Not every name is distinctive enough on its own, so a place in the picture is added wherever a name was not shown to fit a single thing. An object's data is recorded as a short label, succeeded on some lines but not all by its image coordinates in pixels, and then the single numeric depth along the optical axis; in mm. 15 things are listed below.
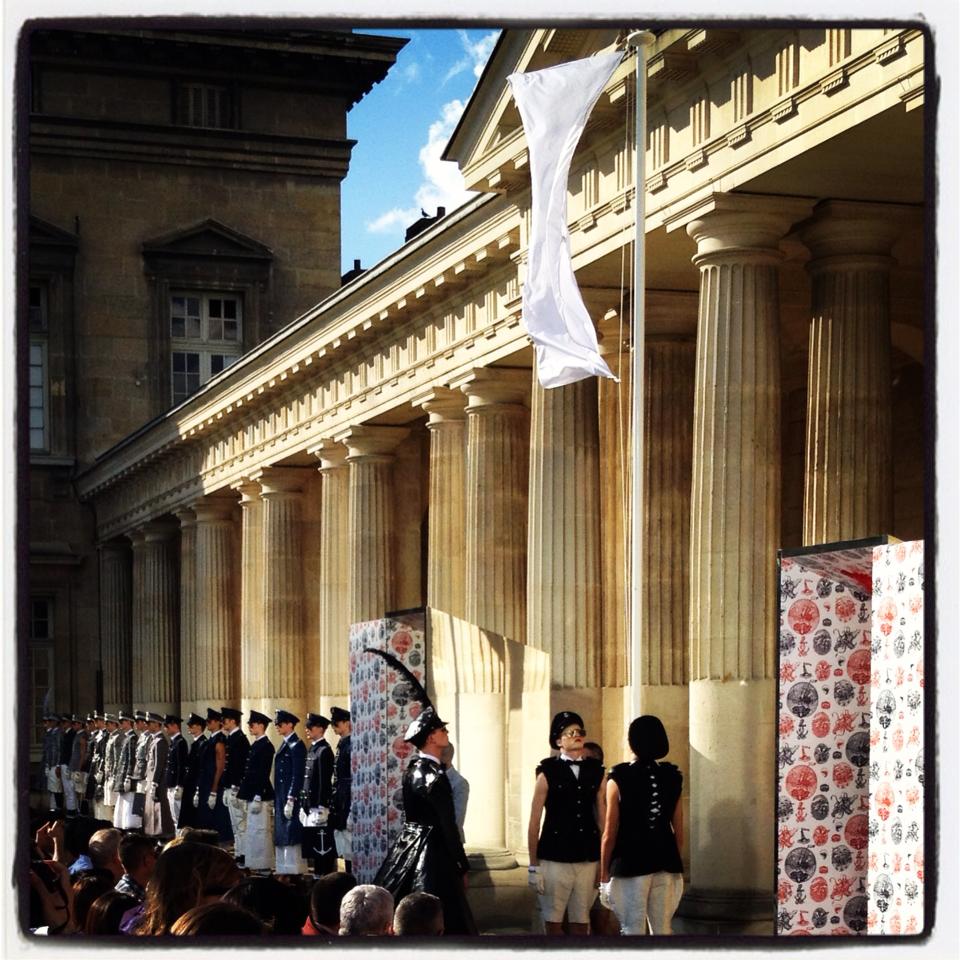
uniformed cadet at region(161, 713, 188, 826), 31969
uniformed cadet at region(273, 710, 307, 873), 23172
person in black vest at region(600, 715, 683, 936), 14312
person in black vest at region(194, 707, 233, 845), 27828
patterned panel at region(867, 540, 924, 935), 10594
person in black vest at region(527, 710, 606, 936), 15039
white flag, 16188
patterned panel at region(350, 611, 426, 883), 17281
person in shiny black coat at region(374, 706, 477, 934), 13812
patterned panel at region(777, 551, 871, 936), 12141
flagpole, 15484
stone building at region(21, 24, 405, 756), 55625
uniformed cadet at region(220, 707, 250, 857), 27266
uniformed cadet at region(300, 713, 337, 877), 22469
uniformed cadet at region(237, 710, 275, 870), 25312
